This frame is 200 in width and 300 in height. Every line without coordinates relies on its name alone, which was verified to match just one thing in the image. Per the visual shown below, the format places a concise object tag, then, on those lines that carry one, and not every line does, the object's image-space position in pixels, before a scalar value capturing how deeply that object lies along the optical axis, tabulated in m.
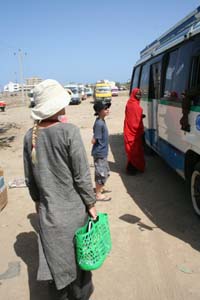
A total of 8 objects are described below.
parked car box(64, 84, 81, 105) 25.42
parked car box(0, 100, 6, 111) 21.24
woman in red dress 5.07
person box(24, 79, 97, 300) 1.75
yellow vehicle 24.97
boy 3.82
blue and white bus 3.12
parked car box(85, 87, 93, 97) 41.38
